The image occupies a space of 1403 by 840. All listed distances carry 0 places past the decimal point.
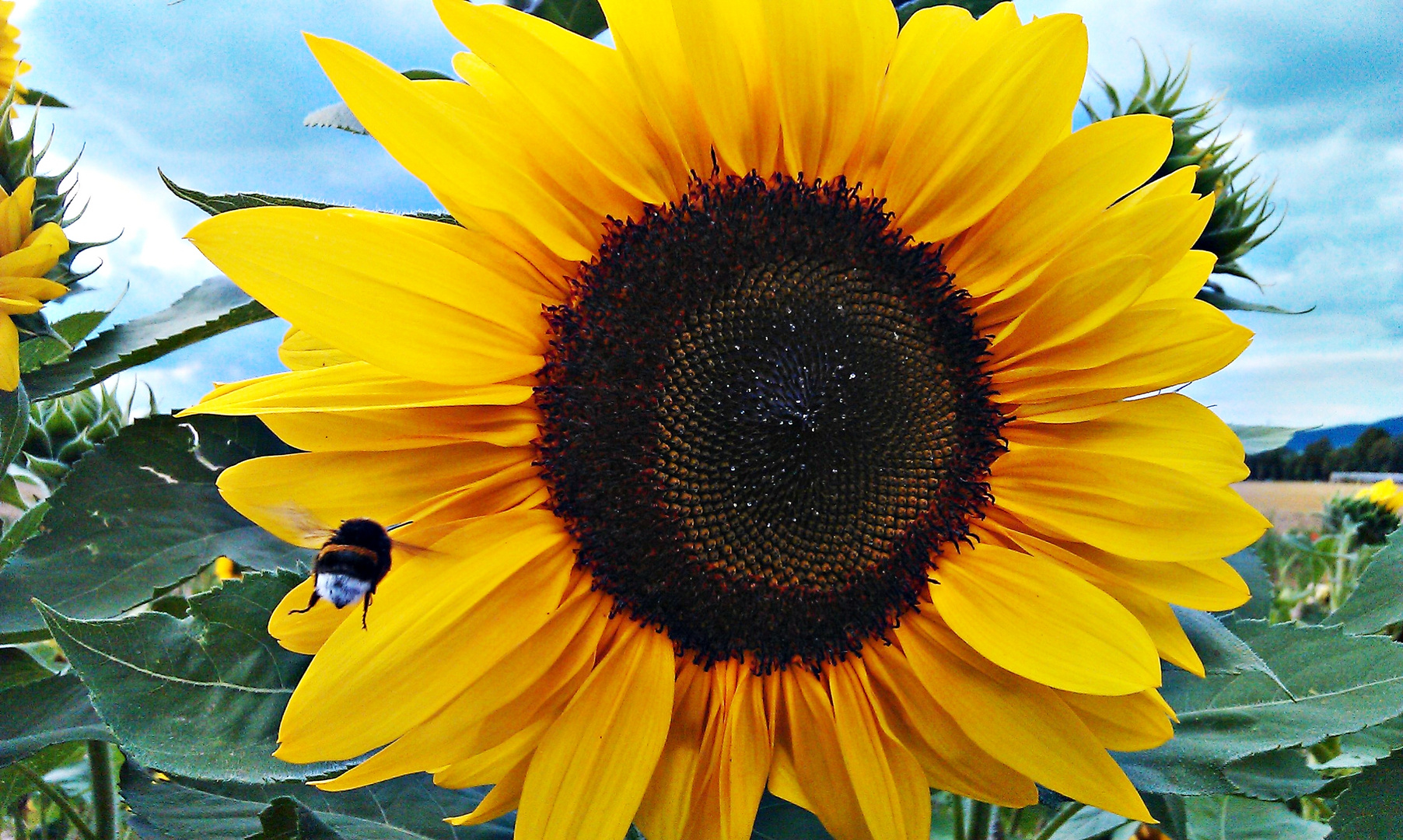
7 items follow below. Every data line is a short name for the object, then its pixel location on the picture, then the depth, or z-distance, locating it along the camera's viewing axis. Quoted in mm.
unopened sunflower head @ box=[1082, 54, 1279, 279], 415
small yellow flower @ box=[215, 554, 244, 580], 553
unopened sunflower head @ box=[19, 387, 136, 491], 428
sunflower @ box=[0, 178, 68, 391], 366
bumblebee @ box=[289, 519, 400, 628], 257
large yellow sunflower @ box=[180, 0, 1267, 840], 264
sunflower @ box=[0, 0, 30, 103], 669
